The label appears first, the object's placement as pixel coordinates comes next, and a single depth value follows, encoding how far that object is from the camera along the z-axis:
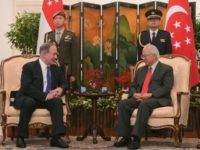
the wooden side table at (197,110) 6.87
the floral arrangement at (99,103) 7.53
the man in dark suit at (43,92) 5.89
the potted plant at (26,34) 8.48
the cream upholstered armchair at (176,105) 5.86
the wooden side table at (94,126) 6.41
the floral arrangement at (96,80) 6.80
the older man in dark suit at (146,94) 5.81
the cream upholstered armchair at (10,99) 5.99
